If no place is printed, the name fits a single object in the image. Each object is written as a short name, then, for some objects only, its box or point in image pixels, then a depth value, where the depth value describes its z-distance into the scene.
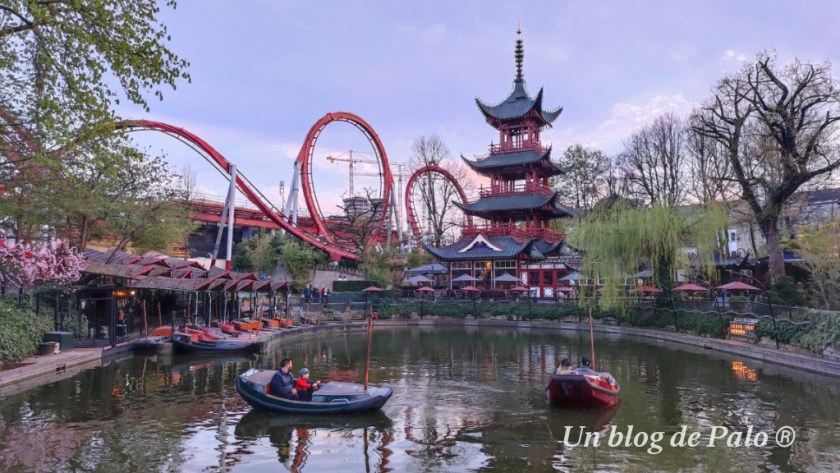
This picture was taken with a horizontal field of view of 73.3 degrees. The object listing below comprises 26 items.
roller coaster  46.44
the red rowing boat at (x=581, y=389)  13.69
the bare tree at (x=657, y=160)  43.44
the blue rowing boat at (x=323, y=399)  13.14
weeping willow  28.62
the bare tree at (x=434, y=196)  57.28
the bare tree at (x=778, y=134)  26.05
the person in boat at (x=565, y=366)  14.41
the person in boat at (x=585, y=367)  14.37
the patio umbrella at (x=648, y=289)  30.64
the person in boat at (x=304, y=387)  13.34
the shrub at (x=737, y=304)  24.78
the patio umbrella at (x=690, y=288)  27.88
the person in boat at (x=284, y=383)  13.27
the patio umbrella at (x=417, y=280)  43.06
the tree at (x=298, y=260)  47.47
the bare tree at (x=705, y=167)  38.28
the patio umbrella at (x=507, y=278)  40.67
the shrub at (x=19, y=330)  17.17
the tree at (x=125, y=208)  22.28
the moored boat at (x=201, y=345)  22.95
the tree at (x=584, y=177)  51.94
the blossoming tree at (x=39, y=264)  17.81
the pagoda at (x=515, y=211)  43.34
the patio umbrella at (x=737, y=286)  24.50
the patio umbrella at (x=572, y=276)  36.23
